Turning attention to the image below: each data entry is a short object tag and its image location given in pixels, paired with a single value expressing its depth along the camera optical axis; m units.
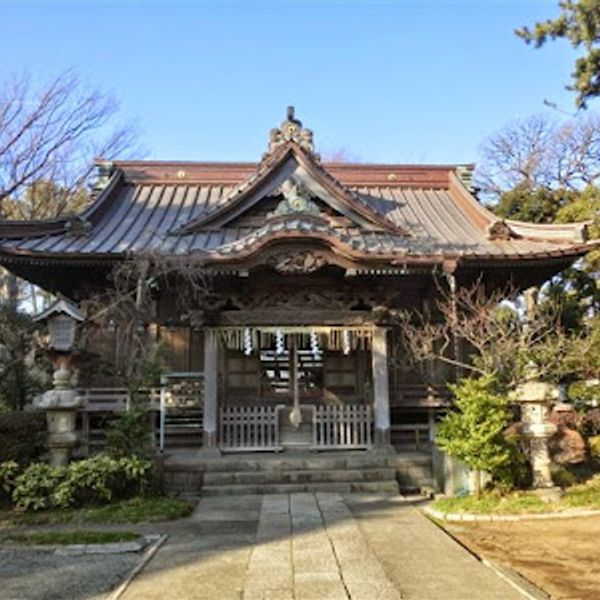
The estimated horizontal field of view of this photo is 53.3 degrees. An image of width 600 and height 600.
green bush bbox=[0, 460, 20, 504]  9.10
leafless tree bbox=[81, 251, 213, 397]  10.60
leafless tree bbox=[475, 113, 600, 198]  26.80
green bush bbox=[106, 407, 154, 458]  9.73
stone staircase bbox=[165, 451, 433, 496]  10.49
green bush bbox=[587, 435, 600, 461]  11.85
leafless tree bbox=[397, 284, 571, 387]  10.47
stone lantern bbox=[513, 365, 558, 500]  9.61
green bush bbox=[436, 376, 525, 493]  9.02
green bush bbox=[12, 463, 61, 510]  8.91
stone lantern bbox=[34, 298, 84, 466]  9.70
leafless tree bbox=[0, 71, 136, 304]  23.75
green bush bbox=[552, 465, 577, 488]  10.30
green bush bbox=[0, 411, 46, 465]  9.67
